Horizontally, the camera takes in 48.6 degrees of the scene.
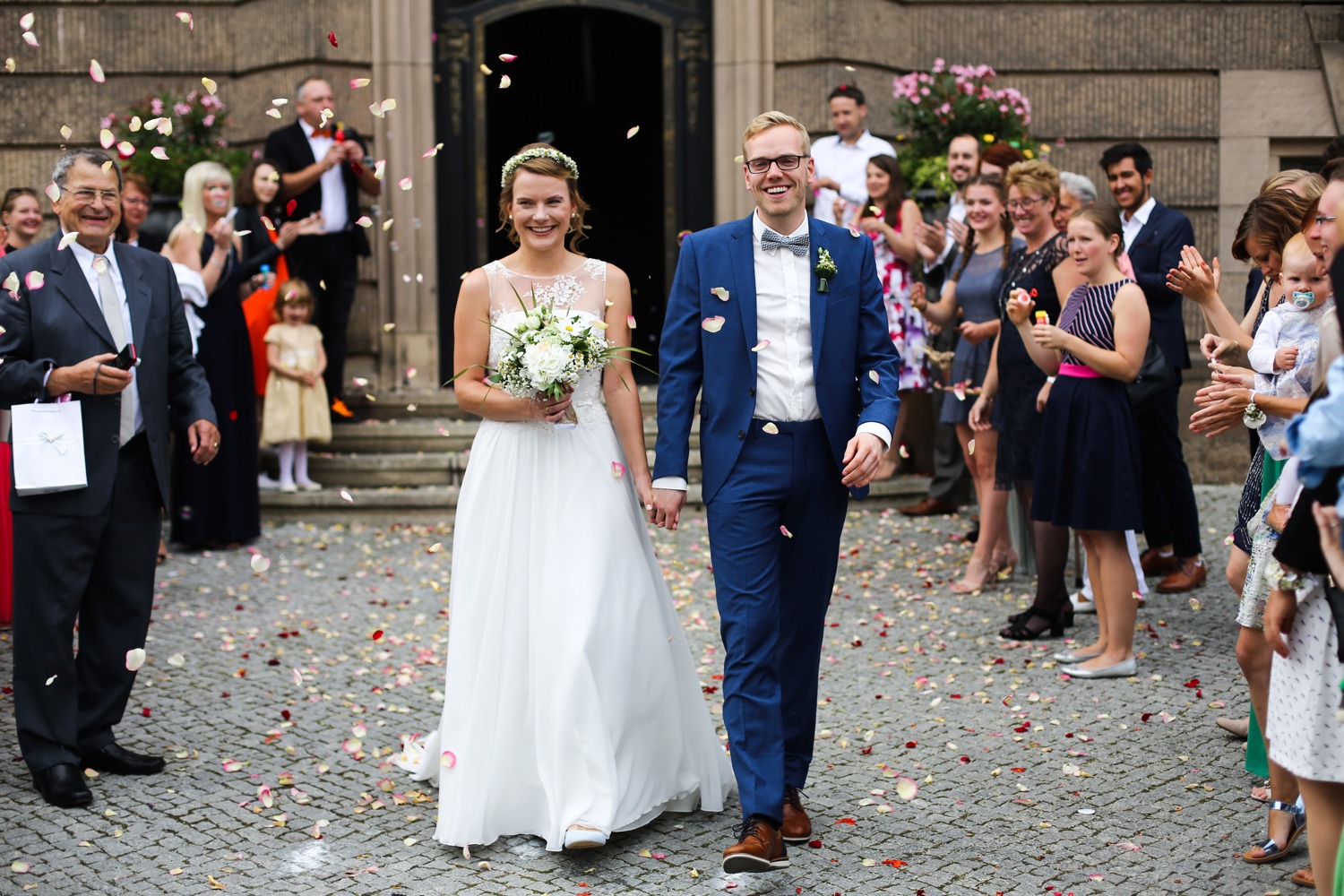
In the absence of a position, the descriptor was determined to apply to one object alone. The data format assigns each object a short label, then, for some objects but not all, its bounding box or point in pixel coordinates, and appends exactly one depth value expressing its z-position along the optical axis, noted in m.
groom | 4.77
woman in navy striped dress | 6.57
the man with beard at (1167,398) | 8.12
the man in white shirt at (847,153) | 10.70
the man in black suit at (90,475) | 5.45
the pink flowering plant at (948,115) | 11.26
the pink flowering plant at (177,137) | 11.20
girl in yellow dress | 10.45
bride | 4.86
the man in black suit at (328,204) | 10.86
